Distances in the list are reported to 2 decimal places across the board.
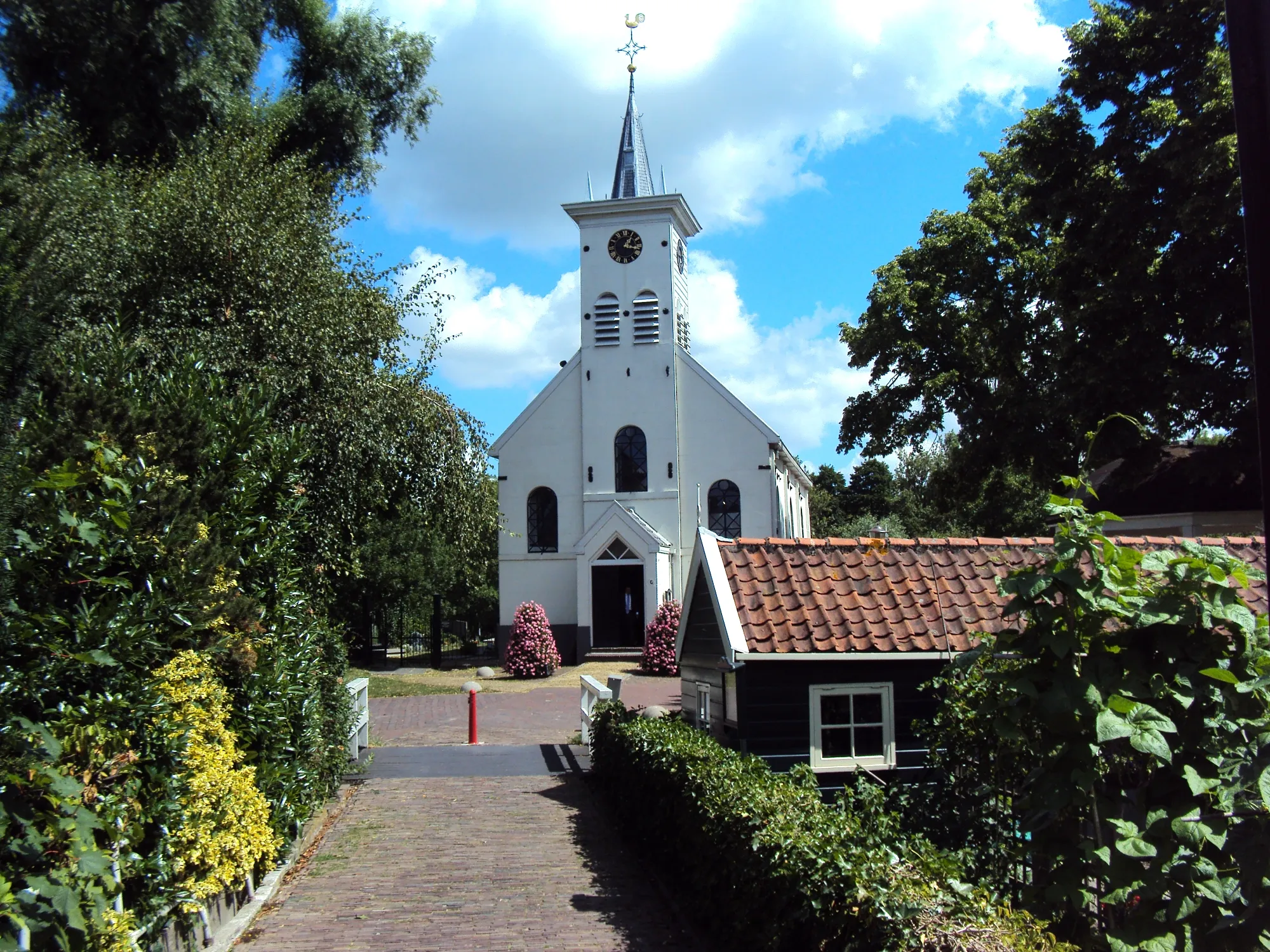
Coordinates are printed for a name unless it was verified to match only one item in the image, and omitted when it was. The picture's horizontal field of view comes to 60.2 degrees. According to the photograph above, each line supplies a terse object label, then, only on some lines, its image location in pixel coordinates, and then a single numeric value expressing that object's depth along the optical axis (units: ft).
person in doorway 107.55
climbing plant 14.11
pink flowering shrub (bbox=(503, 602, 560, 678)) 96.63
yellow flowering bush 20.45
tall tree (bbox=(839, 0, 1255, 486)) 55.52
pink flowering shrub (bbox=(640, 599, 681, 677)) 94.99
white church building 105.60
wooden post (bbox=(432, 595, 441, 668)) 112.98
